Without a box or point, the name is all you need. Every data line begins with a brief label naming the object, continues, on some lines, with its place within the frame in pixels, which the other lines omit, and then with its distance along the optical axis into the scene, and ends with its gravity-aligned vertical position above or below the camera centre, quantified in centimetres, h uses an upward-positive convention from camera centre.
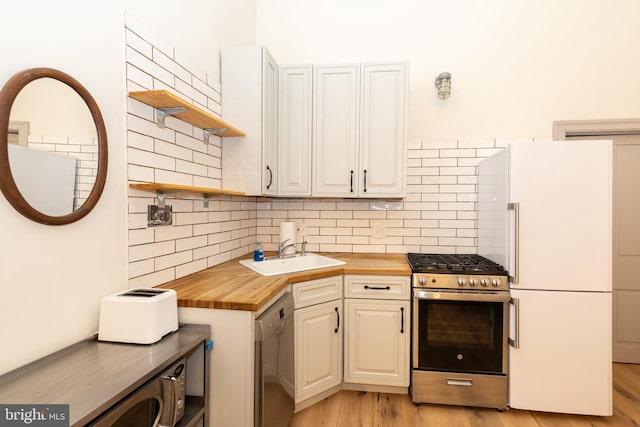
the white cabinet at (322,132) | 246 +63
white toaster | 133 -43
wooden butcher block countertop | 156 -40
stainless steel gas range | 224 -83
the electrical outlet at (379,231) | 302 -17
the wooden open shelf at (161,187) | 155 +12
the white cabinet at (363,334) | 232 -86
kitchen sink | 247 -39
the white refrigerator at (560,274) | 210 -39
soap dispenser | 256 -33
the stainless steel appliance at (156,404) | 100 -65
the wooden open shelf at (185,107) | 156 +54
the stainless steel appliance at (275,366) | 156 -79
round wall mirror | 106 +23
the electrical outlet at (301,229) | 309 -16
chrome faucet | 277 -29
